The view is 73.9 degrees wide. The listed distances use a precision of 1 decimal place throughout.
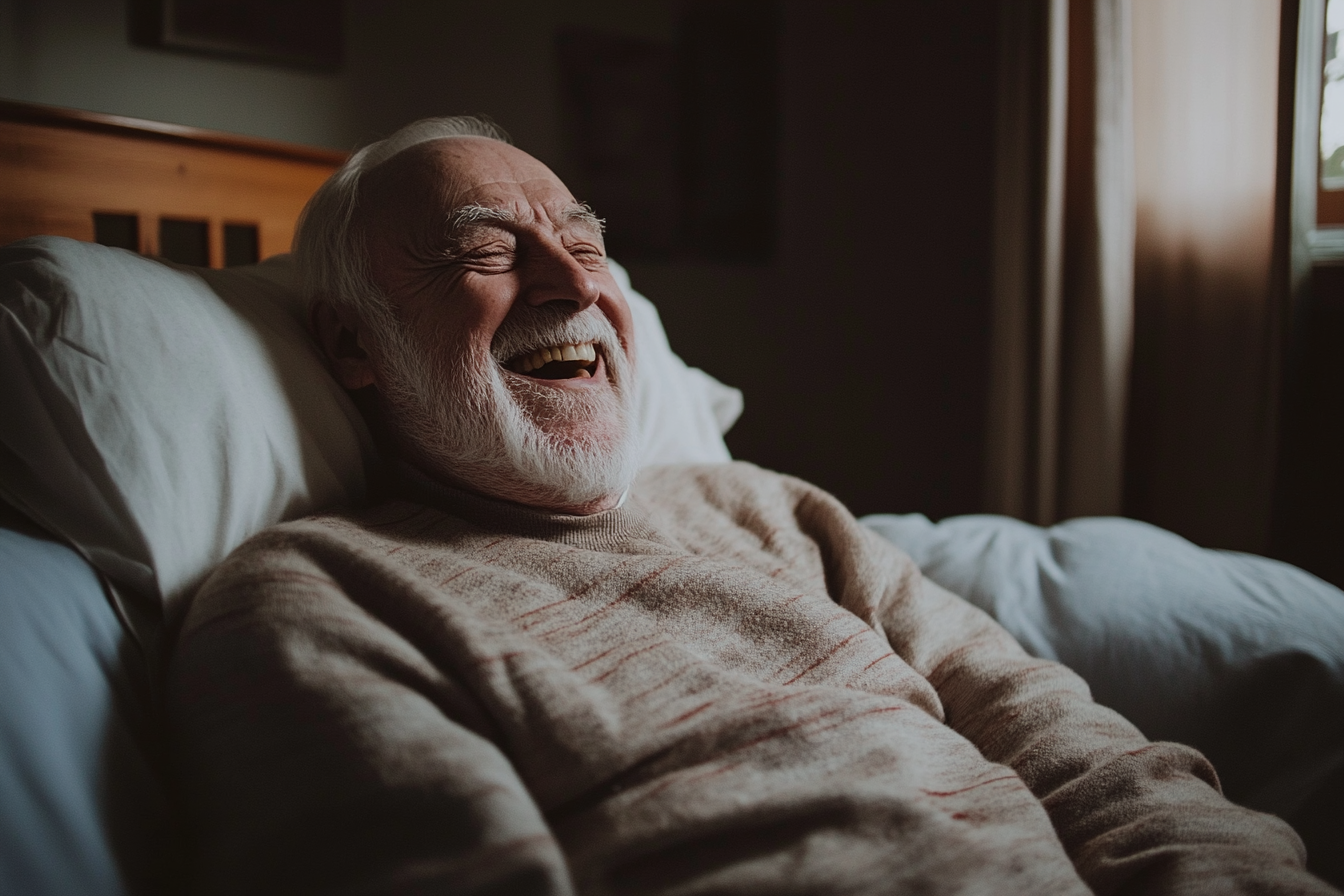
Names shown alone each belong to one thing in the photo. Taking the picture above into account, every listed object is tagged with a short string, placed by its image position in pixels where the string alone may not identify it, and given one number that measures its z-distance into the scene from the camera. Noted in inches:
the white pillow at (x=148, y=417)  31.7
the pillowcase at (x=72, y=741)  25.6
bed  28.0
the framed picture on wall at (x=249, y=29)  60.7
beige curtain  72.7
